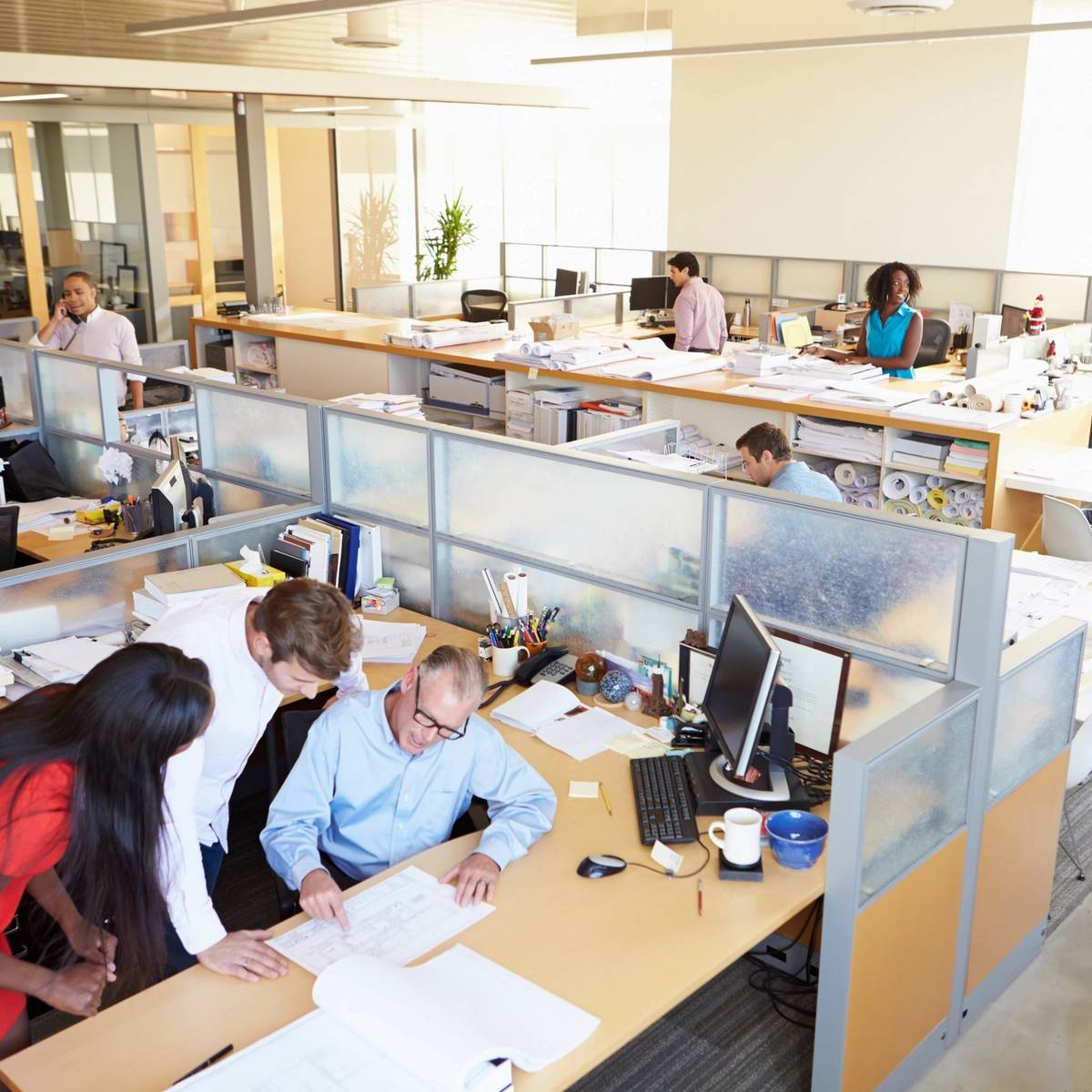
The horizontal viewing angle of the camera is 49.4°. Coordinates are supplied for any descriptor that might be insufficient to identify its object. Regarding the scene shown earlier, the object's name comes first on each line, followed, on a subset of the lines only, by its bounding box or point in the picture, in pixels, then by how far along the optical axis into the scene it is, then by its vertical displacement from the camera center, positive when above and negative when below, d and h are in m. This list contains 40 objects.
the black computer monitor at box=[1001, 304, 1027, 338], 7.39 -0.61
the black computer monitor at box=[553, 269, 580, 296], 10.82 -0.58
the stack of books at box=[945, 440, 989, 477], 5.21 -1.02
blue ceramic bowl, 2.39 -1.23
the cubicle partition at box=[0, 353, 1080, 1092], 2.41 -0.97
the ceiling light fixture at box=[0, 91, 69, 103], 8.45 +0.82
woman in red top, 1.87 -0.85
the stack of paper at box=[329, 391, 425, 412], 5.36 -0.82
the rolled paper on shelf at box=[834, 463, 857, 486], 5.77 -1.20
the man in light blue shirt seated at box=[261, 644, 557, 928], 2.38 -1.16
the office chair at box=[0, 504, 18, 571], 3.94 -1.03
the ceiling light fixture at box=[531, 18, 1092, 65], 7.62 +1.18
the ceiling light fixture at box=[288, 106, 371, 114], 10.47 +0.93
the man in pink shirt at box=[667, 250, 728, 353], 7.21 -0.55
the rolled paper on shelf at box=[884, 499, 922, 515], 5.56 -1.31
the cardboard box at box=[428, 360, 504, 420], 6.77 -0.96
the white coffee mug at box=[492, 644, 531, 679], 3.30 -1.19
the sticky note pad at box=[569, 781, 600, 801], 2.69 -1.26
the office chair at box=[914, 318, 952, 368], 7.89 -0.79
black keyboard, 2.50 -1.24
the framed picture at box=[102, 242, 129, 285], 10.02 -0.36
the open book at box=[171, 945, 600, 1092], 1.75 -1.24
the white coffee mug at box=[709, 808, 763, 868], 2.36 -1.20
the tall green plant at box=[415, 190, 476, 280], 12.76 -0.28
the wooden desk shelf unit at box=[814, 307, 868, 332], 9.24 -0.74
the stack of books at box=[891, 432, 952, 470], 5.40 -1.02
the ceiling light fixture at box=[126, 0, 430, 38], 6.55 +1.20
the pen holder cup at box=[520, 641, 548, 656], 3.34 -1.17
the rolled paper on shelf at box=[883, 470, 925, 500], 5.54 -1.19
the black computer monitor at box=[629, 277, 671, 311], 9.97 -0.61
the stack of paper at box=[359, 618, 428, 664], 3.41 -1.21
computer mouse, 2.37 -1.25
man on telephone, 6.14 -0.57
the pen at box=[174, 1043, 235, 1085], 1.79 -1.25
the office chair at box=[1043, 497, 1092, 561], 4.47 -1.15
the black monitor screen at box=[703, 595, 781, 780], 2.43 -0.97
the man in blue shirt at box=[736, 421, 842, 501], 3.93 -0.80
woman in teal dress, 6.35 -0.54
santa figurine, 7.05 -0.57
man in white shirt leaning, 2.12 -0.94
